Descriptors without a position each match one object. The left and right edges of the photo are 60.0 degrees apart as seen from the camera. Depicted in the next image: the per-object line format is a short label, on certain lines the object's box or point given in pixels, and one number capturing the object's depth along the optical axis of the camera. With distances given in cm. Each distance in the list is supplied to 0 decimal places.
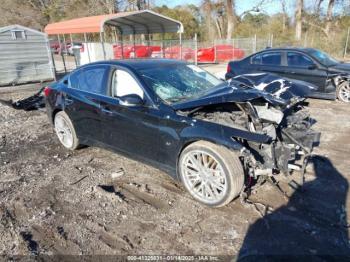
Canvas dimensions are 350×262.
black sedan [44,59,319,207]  334
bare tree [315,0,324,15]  3061
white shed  1363
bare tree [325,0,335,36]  2761
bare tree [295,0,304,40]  2471
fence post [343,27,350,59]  1958
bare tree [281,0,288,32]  3196
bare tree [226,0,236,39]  2736
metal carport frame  1370
